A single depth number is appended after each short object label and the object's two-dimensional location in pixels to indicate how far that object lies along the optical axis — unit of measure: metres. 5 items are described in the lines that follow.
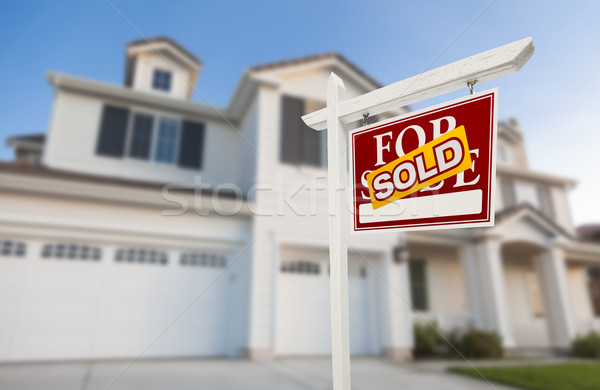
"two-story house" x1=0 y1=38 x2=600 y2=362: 6.72
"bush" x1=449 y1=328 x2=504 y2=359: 8.97
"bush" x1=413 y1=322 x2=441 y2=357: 8.87
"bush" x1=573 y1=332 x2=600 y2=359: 9.63
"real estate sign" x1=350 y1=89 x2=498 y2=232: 2.07
